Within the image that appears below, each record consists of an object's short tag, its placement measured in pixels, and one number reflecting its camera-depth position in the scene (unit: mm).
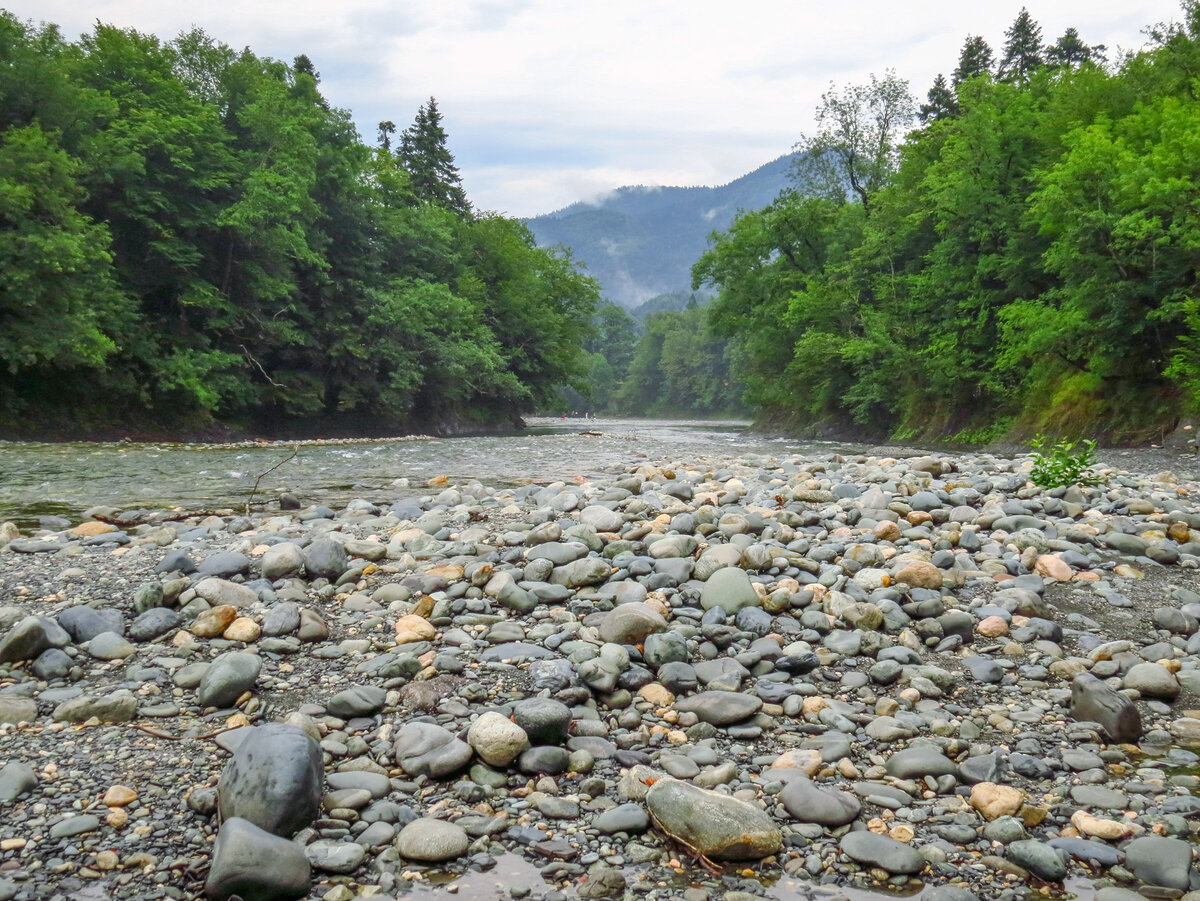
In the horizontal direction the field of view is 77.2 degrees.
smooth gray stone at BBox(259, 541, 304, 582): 4641
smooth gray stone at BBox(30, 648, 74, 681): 3327
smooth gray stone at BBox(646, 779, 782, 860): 2334
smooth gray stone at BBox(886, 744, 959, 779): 2756
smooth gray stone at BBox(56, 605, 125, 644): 3666
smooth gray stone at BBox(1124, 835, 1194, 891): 2158
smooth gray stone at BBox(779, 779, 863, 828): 2498
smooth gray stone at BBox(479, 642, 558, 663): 3623
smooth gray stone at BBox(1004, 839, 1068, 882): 2217
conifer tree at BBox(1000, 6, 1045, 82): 38312
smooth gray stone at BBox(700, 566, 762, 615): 4215
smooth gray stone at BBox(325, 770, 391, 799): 2605
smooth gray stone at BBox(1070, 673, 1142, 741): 3000
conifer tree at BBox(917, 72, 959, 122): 36434
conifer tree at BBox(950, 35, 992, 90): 36938
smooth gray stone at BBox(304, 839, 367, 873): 2244
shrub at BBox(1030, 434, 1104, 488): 7336
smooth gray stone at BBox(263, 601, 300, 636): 3846
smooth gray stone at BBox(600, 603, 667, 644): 3816
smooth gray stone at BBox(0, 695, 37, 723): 2938
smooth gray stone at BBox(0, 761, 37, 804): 2414
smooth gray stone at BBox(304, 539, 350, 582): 4730
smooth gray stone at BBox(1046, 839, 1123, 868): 2275
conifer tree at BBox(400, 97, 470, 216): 44375
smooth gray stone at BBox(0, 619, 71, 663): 3398
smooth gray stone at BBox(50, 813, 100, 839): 2275
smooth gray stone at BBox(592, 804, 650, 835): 2461
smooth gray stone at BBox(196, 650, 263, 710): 3170
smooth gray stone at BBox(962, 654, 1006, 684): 3555
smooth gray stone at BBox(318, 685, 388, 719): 3129
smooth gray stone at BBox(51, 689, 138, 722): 2971
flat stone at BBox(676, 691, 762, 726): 3180
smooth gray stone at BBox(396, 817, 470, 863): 2305
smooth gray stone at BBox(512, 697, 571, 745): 2920
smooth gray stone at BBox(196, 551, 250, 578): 4539
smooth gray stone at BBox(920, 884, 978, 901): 2125
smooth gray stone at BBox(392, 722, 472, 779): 2746
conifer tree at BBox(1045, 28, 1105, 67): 37188
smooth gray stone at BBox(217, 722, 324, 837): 2336
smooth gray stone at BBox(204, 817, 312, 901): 2078
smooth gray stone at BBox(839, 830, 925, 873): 2262
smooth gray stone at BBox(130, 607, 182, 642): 3754
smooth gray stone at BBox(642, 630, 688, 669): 3605
